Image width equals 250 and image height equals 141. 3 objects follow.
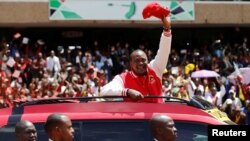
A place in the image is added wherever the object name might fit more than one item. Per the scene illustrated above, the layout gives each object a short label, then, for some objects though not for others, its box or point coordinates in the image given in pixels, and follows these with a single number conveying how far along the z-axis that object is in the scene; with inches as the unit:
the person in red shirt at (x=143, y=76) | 290.5
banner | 1259.6
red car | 219.7
